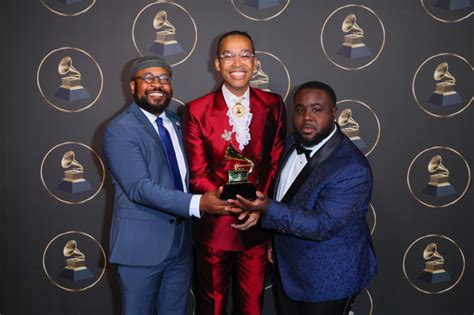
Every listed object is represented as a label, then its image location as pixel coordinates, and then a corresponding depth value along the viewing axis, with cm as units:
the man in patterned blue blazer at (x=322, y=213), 207
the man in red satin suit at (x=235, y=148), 248
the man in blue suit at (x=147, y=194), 233
